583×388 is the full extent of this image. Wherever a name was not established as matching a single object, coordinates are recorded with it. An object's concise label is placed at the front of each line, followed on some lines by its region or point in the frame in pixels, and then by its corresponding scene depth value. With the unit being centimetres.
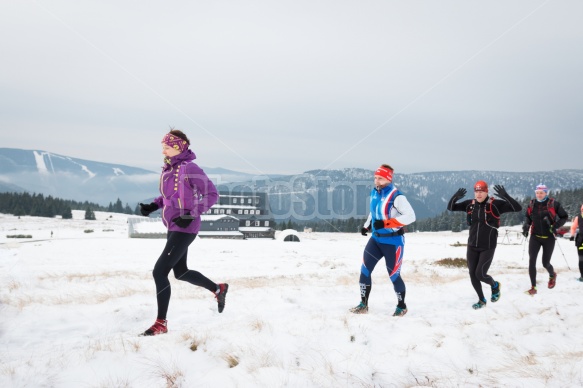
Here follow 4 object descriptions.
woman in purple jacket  559
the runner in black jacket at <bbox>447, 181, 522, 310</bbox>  786
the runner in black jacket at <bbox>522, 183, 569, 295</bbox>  999
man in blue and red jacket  682
